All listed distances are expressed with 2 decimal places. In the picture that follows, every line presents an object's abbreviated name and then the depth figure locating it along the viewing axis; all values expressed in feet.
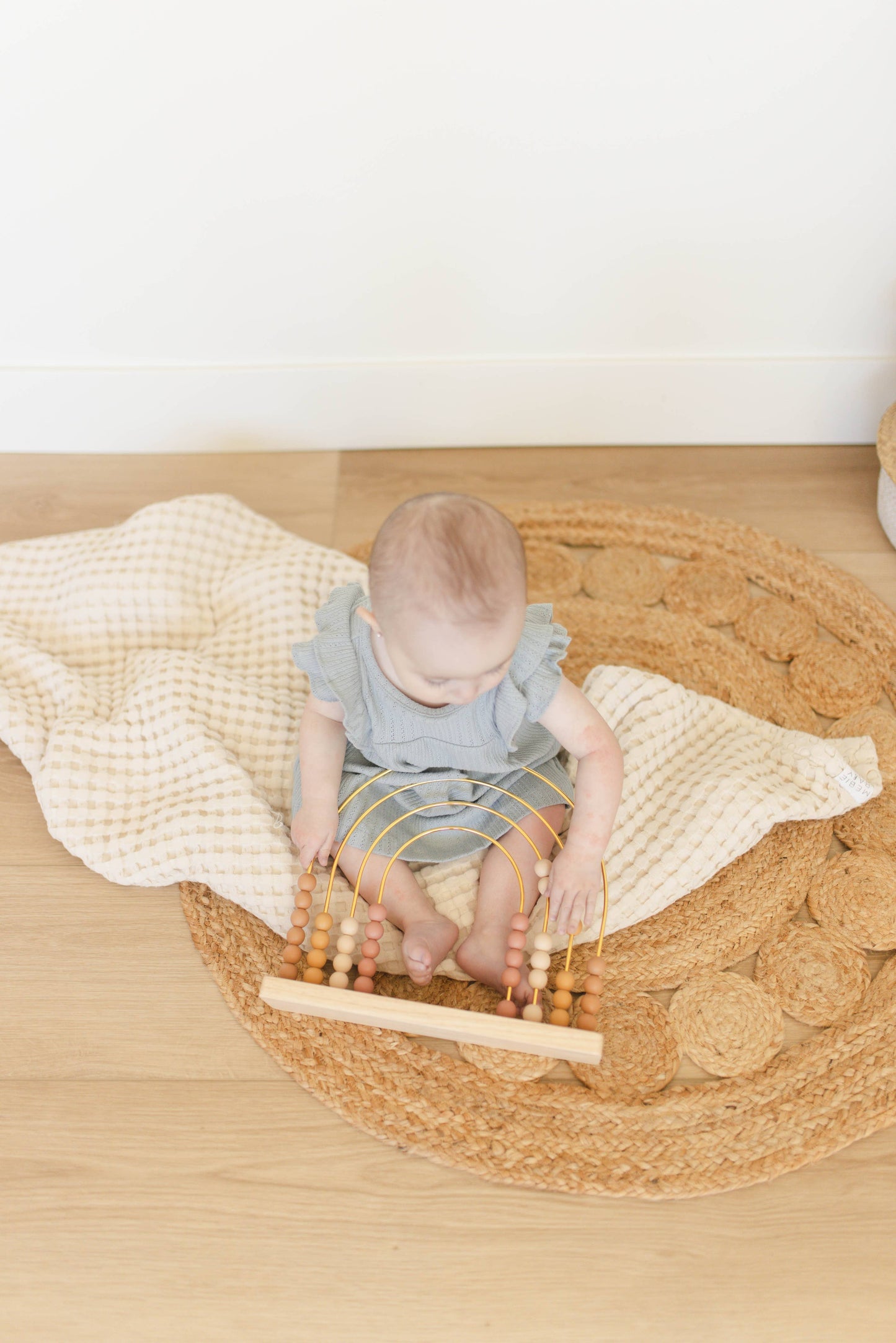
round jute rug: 3.06
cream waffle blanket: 3.58
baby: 3.28
